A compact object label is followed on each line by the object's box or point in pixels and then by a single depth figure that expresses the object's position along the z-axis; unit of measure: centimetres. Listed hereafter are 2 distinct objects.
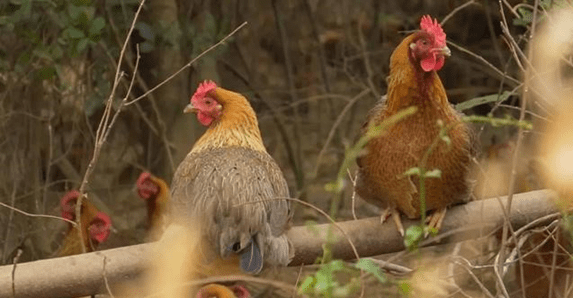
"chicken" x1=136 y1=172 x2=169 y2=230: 879
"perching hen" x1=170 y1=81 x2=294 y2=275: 595
